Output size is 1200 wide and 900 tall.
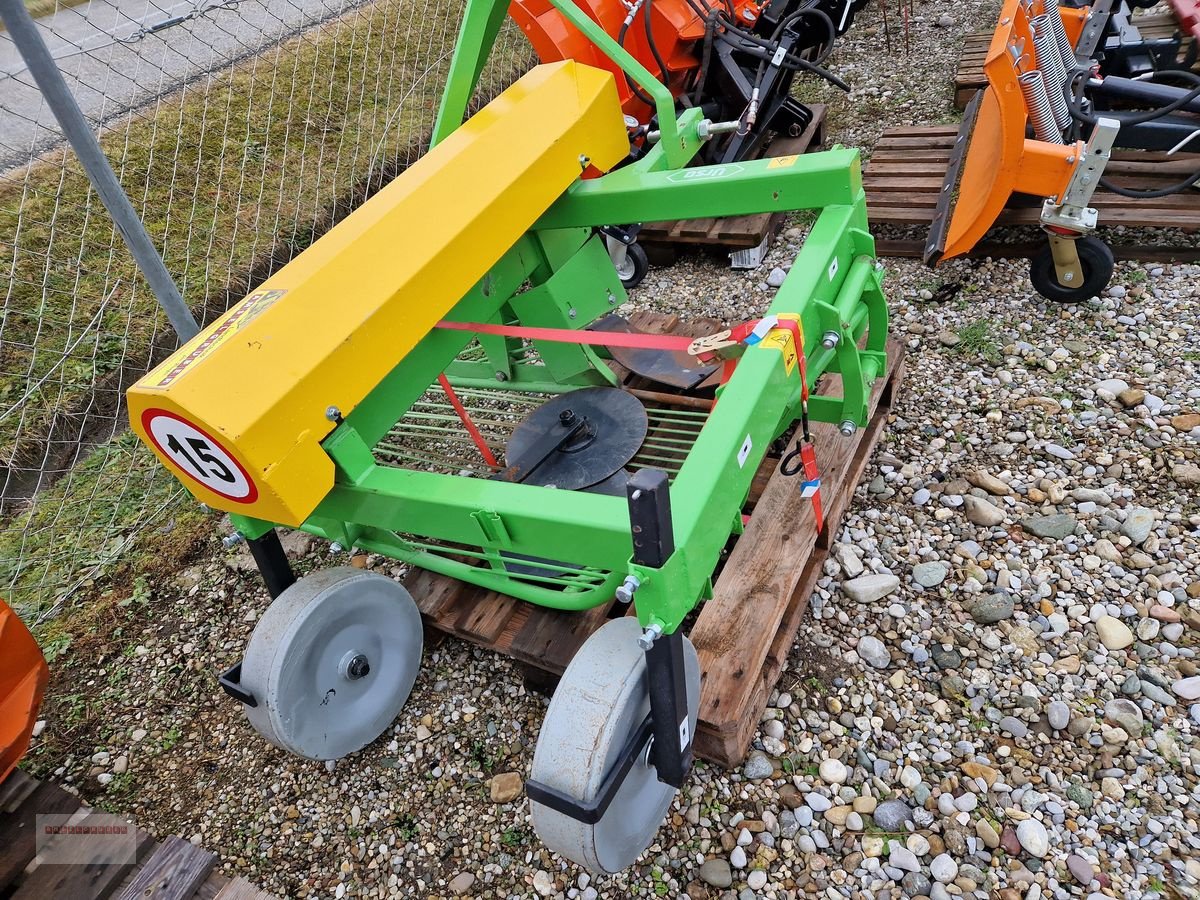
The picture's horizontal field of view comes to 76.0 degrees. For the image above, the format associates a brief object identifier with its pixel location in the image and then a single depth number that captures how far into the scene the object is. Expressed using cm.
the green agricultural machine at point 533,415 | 166
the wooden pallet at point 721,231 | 419
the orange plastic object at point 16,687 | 226
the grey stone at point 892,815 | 205
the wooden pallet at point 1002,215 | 366
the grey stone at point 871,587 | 257
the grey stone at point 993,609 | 247
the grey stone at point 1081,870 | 188
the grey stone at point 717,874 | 202
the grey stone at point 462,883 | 212
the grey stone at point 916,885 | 193
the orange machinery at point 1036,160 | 309
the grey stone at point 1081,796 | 202
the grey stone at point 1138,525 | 259
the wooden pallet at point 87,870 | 198
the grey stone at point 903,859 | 197
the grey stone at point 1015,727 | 219
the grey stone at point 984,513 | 274
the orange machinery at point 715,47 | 438
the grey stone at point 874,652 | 242
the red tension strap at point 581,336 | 198
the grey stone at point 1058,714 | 218
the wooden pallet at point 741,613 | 214
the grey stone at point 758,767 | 220
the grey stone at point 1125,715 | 215
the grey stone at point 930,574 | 260
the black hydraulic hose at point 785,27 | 429
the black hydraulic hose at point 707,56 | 438
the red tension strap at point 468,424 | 286
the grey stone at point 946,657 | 238
